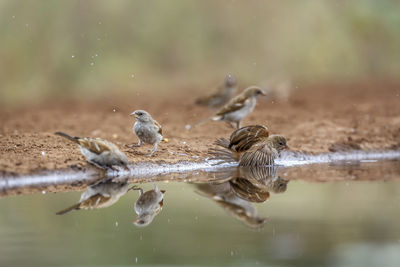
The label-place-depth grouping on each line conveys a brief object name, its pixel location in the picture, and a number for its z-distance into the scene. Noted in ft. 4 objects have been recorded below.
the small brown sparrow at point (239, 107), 72.90
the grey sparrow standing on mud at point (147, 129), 60.95
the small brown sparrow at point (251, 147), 61.52
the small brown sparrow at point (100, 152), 54.60
